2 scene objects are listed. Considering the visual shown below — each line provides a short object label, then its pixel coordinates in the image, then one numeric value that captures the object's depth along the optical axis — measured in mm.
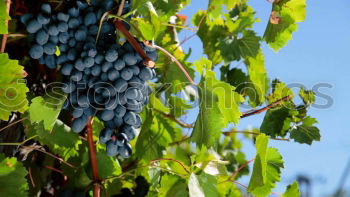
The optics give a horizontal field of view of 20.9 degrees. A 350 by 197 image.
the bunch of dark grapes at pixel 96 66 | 1033
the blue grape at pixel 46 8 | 1060
